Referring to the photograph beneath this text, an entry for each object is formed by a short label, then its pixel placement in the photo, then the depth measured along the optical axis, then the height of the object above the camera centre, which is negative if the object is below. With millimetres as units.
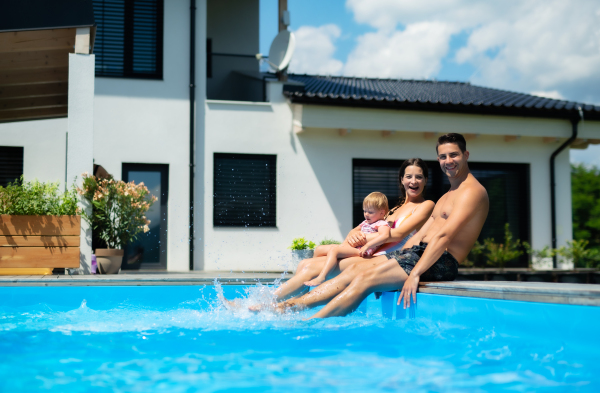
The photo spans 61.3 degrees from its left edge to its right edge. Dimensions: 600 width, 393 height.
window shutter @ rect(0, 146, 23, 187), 9578 +1189
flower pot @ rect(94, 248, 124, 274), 6645 -439
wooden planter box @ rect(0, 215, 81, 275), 6133 -200
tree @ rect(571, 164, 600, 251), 37844 +1599
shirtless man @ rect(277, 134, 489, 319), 3520 -230
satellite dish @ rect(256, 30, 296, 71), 9930 +3494
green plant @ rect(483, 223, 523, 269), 10602 -558
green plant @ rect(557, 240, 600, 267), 10789 -614
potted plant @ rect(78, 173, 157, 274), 6594 +155
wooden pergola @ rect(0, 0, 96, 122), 6445 +2502
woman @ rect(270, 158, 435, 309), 4199 -21
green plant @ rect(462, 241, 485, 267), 10633 -618
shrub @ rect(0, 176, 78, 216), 6168 +315
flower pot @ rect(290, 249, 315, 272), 7676 -447
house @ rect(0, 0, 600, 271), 9688 +1683
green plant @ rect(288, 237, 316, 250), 7852 -302
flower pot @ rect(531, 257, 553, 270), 10953 -820
